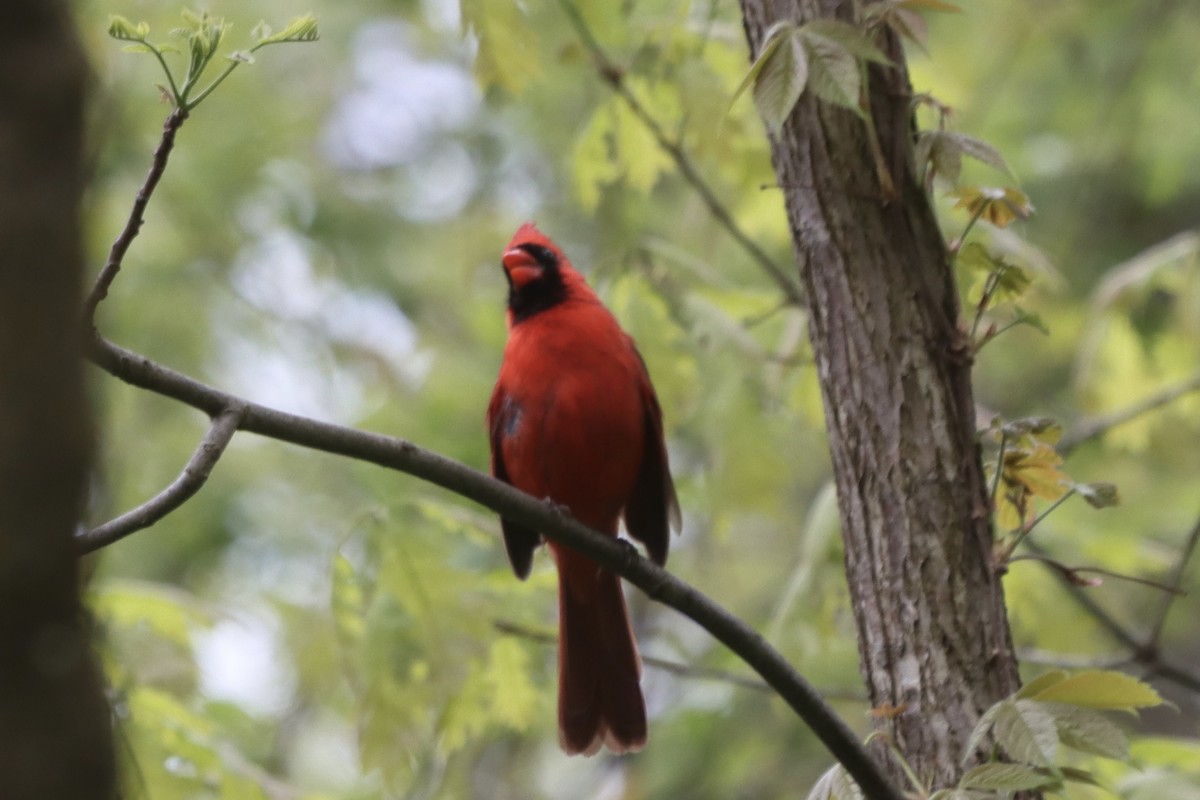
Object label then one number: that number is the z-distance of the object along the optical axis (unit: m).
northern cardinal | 7.30
